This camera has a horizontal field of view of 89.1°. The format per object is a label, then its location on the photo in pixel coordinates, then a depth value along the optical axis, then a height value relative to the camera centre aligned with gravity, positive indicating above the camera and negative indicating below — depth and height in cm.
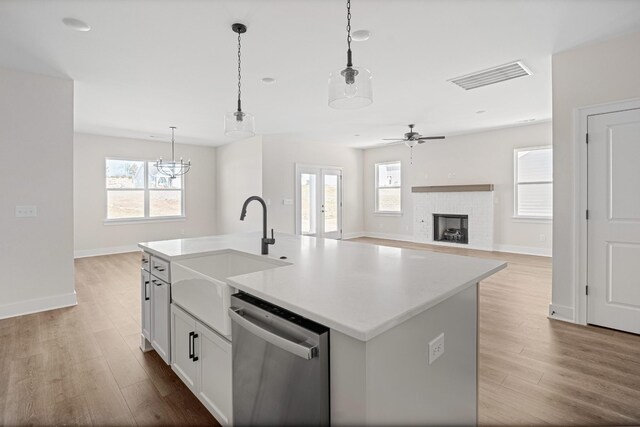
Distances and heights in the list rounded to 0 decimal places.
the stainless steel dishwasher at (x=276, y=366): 104 -56
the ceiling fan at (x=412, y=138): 616 +140
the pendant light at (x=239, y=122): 271 +75
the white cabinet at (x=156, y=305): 217 -67
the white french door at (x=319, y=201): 799 +28
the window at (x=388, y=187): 893 +67
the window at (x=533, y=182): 635 +58
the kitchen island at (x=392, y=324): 97 -39
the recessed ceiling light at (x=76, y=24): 254 +150
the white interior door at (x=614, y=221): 284 -9
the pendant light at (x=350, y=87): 192 +76
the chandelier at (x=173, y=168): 677 +105
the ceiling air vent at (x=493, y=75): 358 +161
